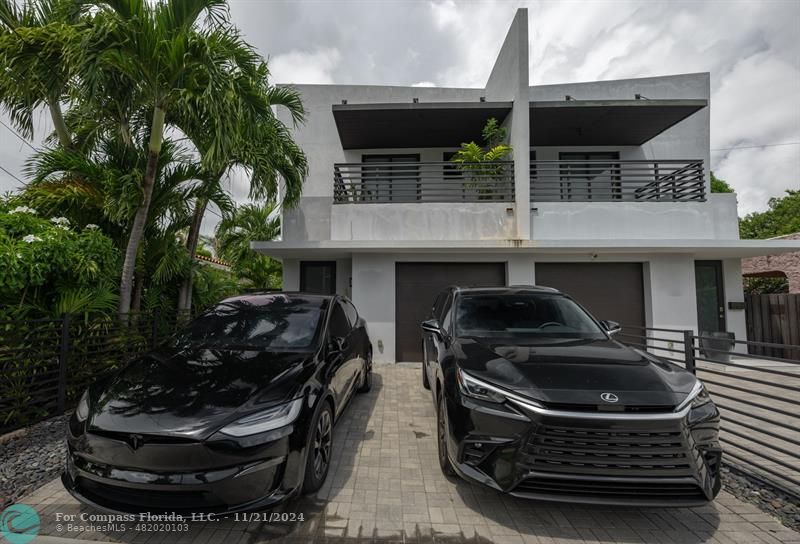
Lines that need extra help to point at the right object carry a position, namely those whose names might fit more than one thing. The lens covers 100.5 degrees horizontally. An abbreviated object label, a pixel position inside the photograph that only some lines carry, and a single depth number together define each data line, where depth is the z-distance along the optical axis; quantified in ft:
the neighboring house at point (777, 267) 34.45
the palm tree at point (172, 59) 14.46
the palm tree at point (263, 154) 17.42
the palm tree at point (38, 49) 14.80
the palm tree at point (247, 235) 36.41
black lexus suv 7.29
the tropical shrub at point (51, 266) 12.64
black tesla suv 7.06
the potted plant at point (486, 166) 25.74
